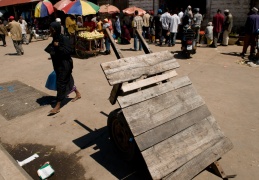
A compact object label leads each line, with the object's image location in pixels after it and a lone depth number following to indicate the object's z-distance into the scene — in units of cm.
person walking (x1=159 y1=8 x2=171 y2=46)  1183
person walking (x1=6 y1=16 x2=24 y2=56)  1119
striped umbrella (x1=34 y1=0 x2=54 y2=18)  1606
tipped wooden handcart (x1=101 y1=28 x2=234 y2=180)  313
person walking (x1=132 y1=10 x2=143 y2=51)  1143
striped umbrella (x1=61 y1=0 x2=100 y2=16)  1127
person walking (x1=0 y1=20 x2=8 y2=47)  1376
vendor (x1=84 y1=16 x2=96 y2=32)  1214
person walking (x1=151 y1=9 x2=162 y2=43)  1254
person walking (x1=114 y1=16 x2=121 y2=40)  1331
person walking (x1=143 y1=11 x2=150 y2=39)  1320
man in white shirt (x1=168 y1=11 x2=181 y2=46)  1175
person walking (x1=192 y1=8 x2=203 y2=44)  1171
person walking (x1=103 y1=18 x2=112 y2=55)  1030
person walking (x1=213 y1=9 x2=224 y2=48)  1131
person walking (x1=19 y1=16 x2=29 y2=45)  1435
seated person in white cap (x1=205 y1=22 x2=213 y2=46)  1180
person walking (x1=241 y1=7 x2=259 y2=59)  928
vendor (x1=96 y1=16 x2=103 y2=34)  1136
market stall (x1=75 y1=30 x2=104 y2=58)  1054
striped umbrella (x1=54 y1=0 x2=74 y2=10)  1421
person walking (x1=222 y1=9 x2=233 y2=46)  1124
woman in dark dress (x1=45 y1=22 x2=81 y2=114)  521
